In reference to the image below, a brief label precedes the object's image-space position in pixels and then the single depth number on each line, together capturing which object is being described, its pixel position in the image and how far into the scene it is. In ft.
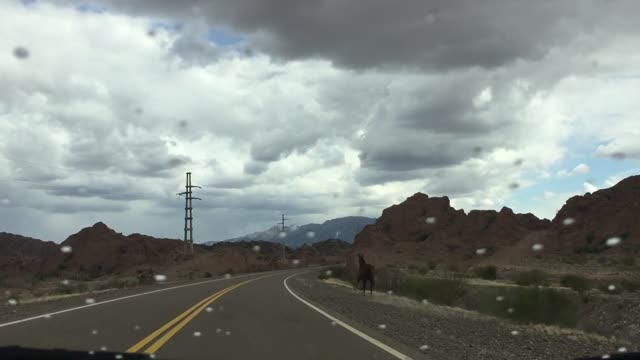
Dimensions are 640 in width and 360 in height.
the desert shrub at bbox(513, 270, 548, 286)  135.83
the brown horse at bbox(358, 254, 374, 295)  98.58
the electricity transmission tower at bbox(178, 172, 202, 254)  258.78
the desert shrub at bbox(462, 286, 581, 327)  78.12
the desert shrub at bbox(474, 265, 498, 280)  178.81
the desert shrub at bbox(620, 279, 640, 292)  123.85
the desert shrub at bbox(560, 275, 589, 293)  121.80
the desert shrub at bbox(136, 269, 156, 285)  156.82
